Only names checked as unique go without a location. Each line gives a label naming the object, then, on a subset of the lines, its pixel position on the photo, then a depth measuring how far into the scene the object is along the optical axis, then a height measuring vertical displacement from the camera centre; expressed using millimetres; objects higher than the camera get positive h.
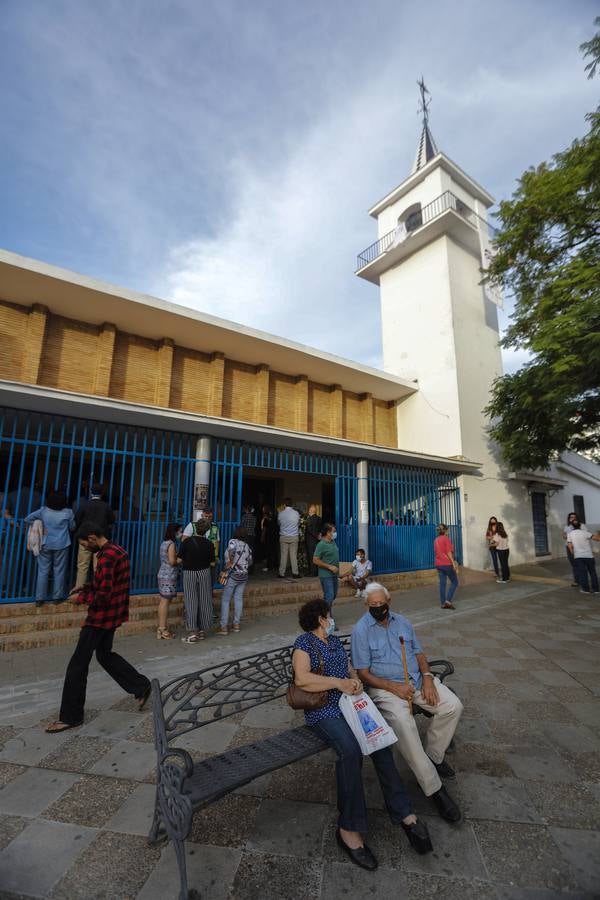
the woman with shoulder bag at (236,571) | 5922 -582
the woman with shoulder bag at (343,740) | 2027 -1117
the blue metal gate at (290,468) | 8203 +1376
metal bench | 1749 -1192
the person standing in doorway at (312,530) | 9320 +5
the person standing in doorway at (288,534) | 8867 -81
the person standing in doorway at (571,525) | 9117 +139
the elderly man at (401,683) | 2350 -948
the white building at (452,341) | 14047 +6910
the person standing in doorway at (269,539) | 11570 -256
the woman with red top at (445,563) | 7820 -599
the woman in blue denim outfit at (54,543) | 5887 -194
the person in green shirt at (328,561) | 6402 -468
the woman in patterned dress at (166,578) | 5621 -648
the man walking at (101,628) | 3281 -795
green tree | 7859 +4677
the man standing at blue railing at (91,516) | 5977 +191
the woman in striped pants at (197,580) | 5559 -666
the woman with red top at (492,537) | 11117 -165
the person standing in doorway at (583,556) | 8836 -528
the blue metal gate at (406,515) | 10734 +448
